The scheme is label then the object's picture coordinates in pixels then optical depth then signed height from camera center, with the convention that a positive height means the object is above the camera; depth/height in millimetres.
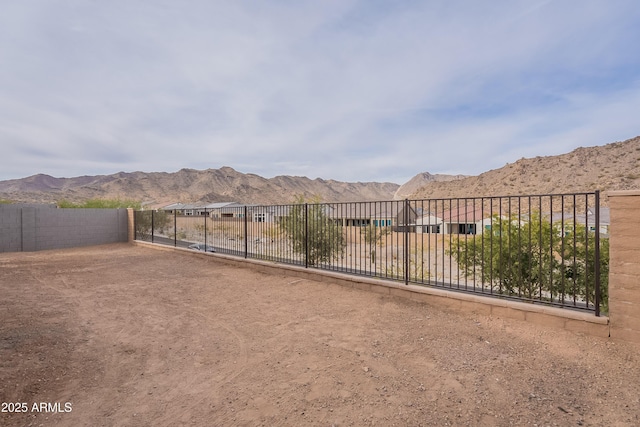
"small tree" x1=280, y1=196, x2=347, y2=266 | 8312 -686
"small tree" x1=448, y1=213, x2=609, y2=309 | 5546 -984
